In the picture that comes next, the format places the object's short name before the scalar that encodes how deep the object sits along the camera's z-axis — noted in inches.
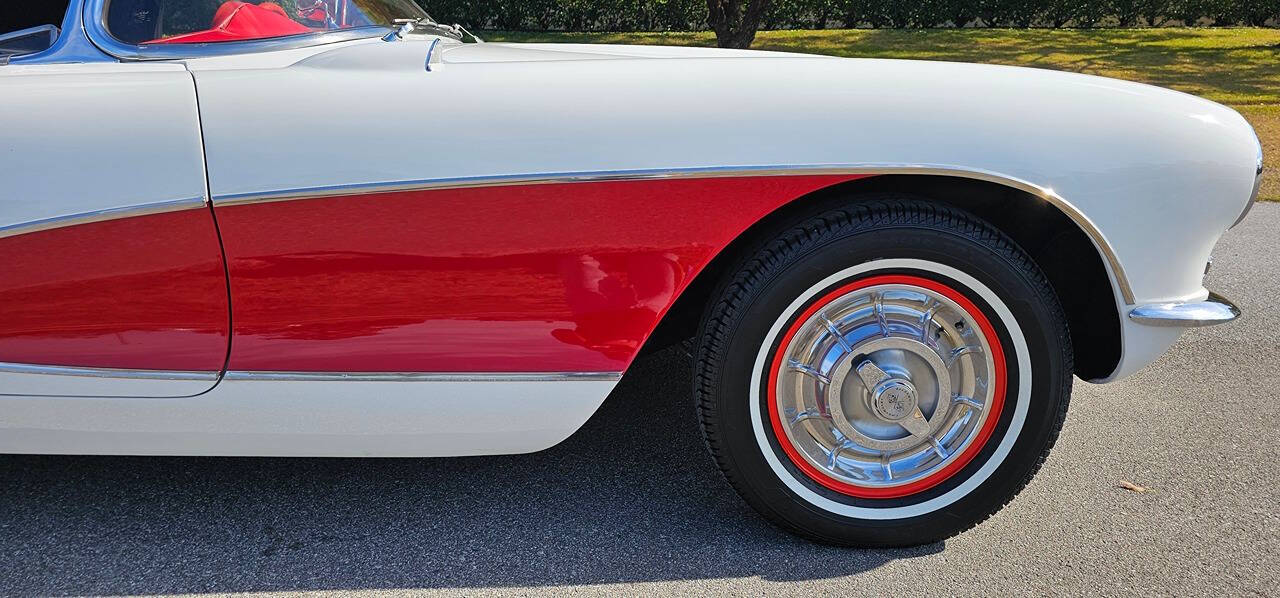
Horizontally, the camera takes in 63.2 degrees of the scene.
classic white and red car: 76.2
